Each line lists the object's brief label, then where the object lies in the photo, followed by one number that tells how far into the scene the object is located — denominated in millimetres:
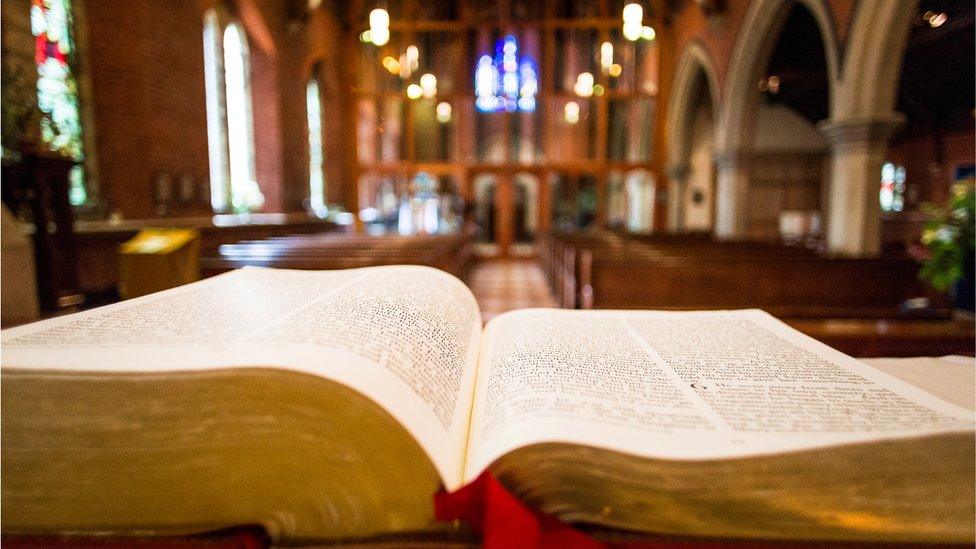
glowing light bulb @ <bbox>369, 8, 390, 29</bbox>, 7164
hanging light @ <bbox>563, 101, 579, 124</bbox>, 14414
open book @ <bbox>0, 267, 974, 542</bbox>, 452
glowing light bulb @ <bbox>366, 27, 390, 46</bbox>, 7250
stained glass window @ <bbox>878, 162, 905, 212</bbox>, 10945
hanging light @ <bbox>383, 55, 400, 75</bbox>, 9992
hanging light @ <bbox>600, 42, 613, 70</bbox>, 11123
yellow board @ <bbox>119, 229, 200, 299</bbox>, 916
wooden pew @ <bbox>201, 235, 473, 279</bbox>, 3146
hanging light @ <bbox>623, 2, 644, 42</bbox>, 7625
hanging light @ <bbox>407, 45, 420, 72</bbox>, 10786
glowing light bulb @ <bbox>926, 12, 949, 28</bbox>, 5578
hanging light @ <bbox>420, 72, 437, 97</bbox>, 11605
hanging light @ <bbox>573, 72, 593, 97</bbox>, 11195
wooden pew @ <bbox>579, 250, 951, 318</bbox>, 3508
